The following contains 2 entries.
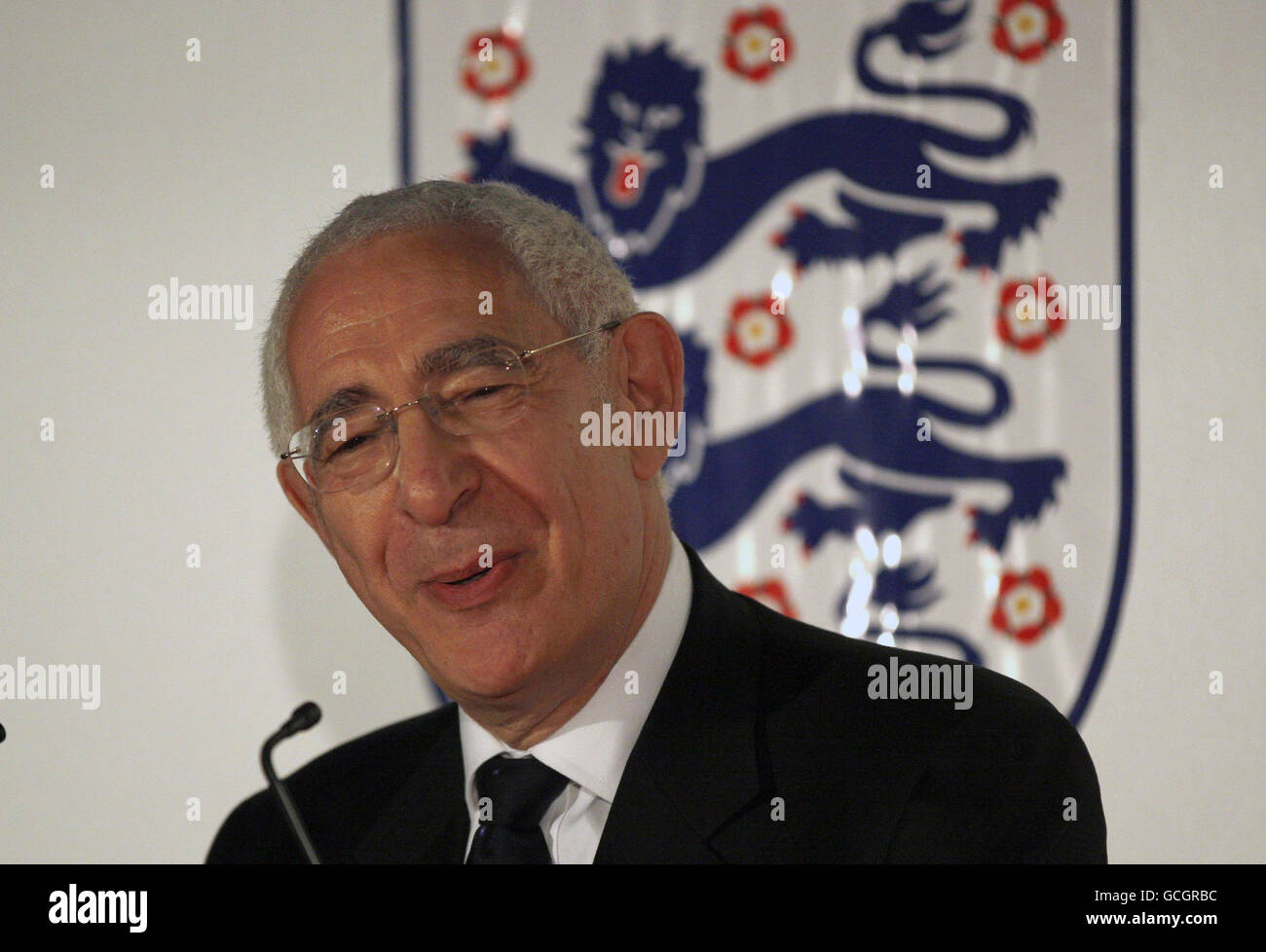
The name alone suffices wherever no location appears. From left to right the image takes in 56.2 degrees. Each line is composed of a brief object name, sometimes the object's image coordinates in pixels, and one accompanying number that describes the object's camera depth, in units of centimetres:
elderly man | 118
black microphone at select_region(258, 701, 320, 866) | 112
